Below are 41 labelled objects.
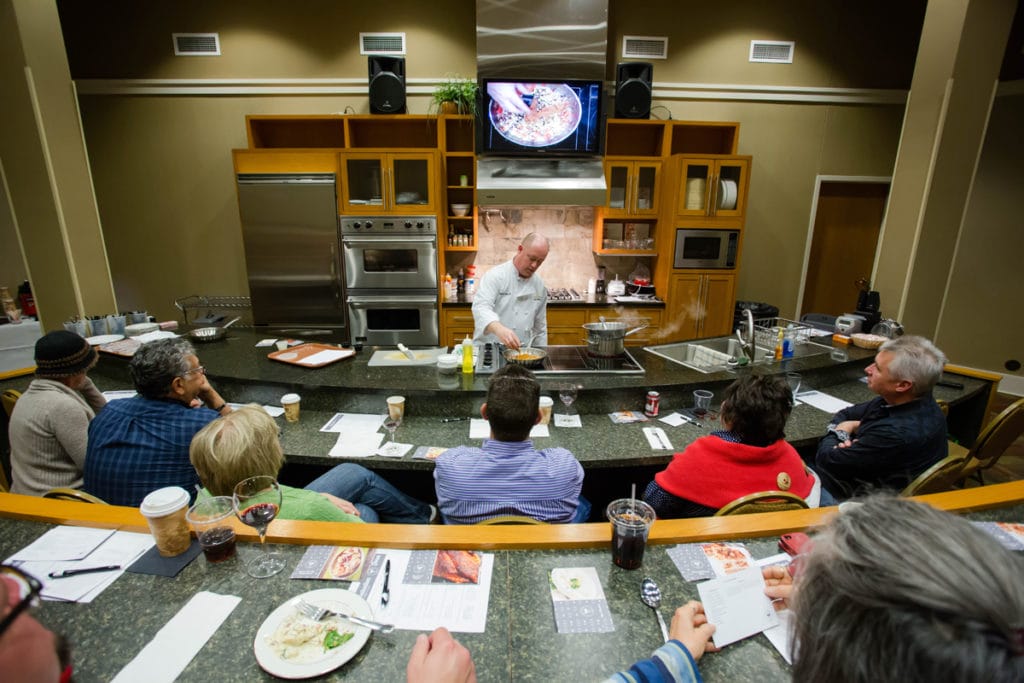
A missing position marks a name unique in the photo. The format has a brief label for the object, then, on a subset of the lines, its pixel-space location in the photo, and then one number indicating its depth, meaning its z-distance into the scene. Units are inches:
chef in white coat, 137.4
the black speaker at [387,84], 181.2
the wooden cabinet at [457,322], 200.7
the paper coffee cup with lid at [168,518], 50.5
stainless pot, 117.9
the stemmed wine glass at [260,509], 51.9
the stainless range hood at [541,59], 178.9
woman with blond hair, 55.8
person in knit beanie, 78.6
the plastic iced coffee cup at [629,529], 50.9
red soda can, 105.3
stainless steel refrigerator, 184.5
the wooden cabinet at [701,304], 204.2
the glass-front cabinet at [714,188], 194.5
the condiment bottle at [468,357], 110.5
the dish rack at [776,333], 132.3
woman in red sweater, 66.4
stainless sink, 129.0
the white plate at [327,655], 39.8
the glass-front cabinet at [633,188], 198.8
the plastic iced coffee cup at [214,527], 52.0
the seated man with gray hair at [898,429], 82.6
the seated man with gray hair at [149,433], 70.4
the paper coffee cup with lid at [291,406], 101.7
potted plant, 186.3
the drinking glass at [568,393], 103.1
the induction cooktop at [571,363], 113.4
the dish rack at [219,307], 220.5
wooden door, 226.2
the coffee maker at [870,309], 153.3
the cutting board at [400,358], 119.5
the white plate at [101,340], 128.7
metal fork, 43.6
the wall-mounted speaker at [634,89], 188.7
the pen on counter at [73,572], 49.8
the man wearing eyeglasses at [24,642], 19.8
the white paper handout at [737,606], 44.9
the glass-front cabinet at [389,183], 187.3
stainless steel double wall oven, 189.9
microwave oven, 200.1
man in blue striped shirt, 65.9
